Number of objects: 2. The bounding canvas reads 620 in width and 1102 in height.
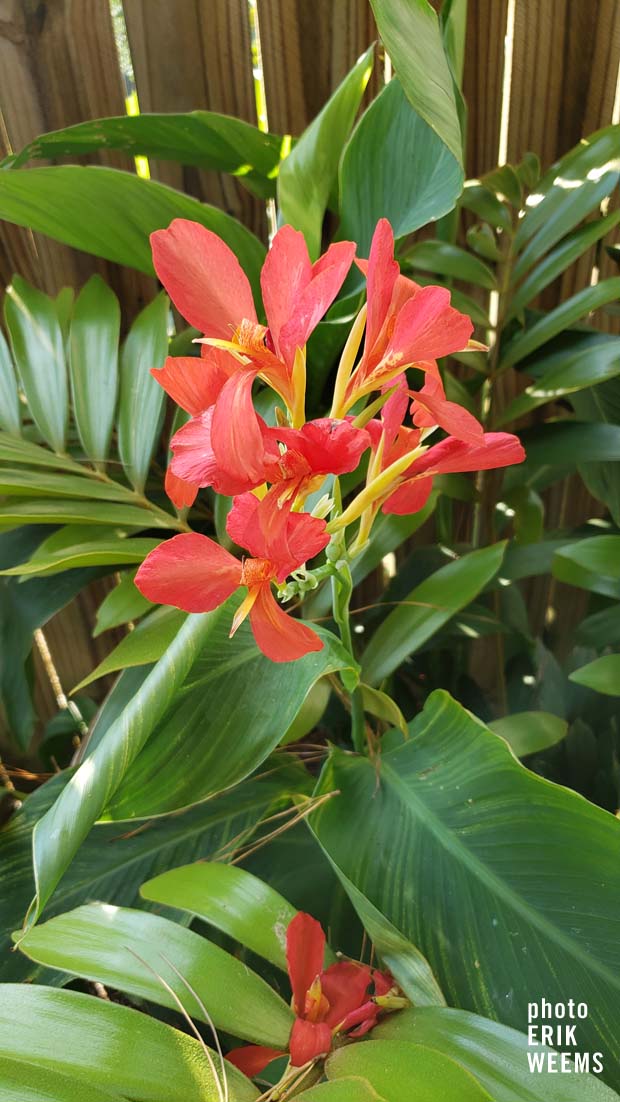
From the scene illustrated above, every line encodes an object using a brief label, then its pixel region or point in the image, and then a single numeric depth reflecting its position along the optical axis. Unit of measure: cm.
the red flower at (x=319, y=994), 39
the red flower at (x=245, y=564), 32
